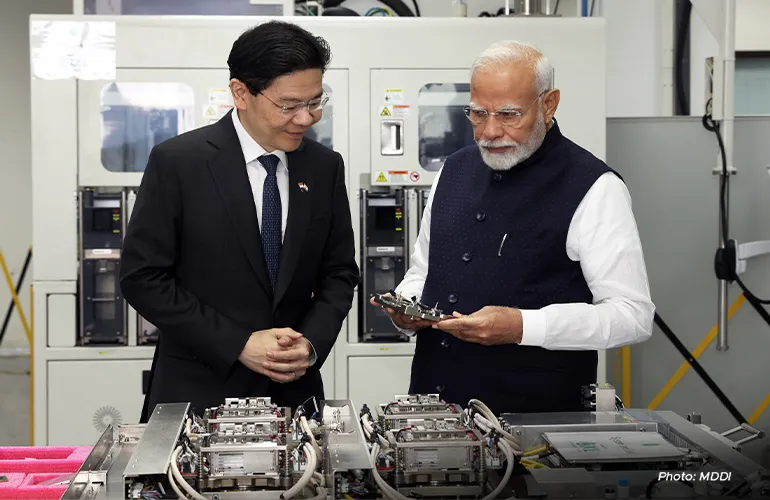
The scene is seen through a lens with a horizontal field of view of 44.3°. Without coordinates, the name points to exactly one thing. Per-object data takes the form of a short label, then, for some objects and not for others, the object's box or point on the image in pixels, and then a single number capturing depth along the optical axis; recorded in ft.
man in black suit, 6.93
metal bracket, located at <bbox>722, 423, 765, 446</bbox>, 5.51
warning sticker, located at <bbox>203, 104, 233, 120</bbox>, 13.60
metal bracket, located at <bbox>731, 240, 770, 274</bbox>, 14.38
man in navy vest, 6.87
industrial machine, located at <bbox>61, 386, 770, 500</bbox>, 4.58
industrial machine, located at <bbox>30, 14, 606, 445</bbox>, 13.44
